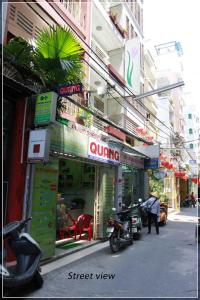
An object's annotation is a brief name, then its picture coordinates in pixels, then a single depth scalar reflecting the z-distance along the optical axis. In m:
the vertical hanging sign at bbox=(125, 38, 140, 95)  12.93
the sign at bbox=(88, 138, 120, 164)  6.93
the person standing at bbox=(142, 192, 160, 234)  8.85
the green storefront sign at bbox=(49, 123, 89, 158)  5.59
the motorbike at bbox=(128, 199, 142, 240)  7.74
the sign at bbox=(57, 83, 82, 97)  5.06
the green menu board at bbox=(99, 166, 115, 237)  7.52
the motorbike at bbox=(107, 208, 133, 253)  6.22
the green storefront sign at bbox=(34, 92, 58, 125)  4.92
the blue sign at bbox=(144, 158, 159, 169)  11.08
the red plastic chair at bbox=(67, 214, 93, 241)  7.24
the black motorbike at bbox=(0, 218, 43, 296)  3.47
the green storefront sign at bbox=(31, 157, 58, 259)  5.14
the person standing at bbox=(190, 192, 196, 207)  23.98
